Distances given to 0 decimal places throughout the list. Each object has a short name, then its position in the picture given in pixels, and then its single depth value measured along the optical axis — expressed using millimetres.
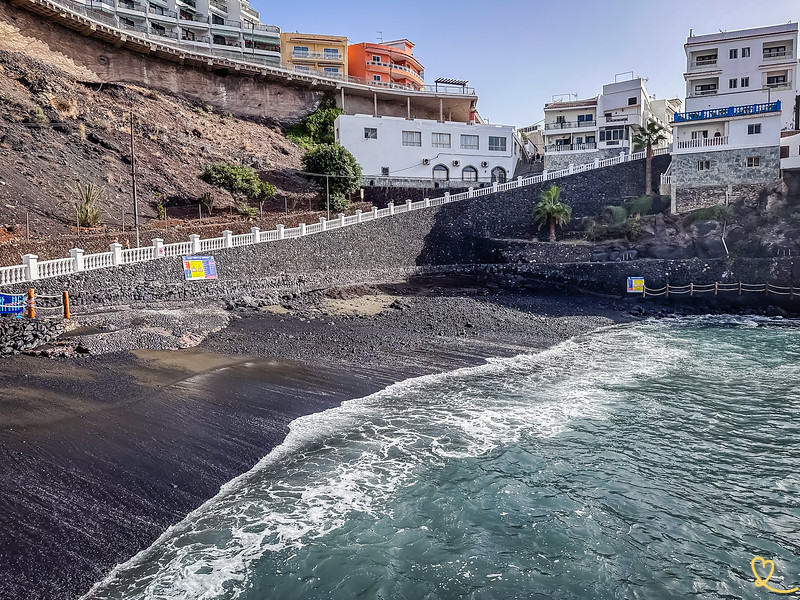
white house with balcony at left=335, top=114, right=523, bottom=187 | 44750
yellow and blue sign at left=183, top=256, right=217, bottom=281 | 23953
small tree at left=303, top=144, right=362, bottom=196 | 36469
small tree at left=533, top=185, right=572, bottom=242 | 35719
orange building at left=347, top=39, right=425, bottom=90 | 57969
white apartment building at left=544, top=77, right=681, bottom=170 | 45344
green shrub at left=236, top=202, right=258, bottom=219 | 33791
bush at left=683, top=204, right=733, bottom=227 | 32125
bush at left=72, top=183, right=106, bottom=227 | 27484
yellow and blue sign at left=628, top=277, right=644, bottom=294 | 30422
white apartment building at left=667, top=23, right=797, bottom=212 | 34188
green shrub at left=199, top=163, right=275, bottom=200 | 33750
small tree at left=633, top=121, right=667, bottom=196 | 37188
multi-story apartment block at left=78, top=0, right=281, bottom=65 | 52969
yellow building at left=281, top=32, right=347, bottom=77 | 56500
